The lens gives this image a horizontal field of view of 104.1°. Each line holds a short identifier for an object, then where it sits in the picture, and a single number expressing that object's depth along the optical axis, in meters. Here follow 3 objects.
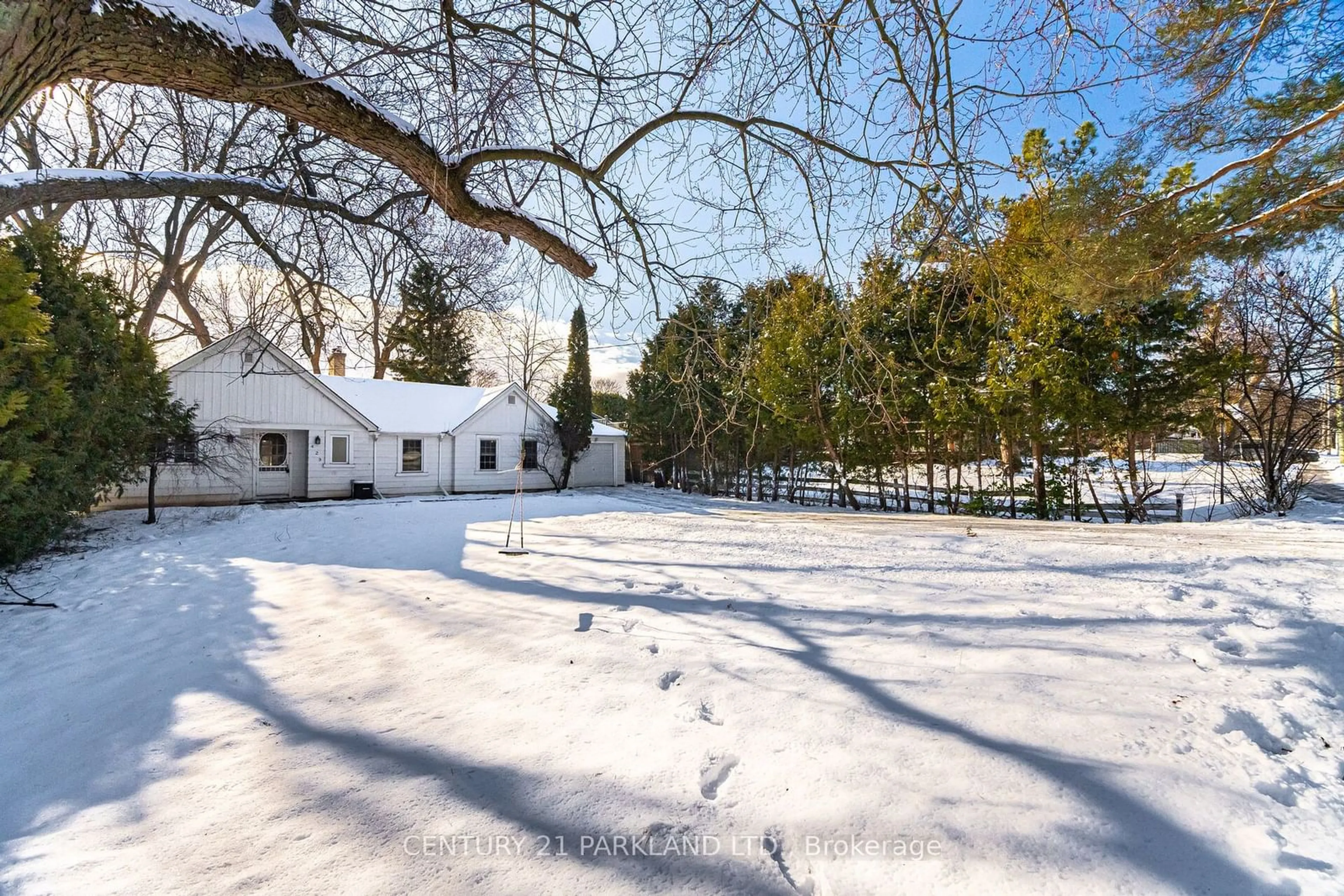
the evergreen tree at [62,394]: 5.38
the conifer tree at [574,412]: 19.31
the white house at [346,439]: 13.53
